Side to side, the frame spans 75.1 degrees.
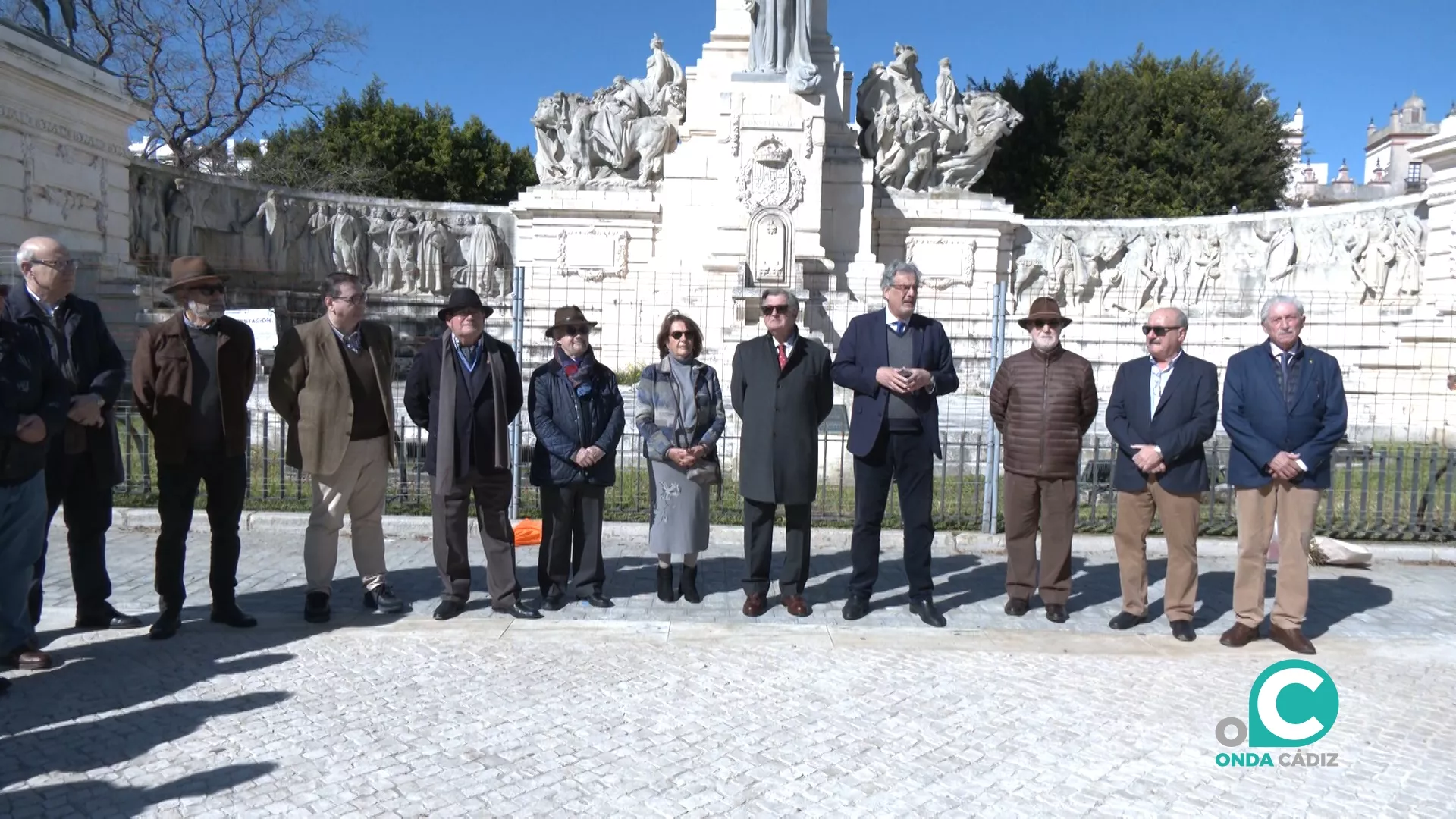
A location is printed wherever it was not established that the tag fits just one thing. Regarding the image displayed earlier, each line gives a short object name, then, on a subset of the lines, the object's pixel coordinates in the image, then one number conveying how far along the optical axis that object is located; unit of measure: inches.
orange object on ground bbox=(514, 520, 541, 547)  297.0
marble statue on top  707.4
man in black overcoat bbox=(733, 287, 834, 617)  219.1
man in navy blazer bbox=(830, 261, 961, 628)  217.6
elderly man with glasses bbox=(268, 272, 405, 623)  203.0
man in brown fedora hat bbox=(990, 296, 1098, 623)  219.5
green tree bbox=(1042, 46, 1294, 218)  1053.2
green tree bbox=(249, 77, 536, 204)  1101.7
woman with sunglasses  223.5
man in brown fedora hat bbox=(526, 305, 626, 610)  219.5
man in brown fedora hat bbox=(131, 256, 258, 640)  192.9
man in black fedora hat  209.6
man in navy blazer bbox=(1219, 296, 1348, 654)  201.5
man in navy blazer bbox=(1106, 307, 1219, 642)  211.2
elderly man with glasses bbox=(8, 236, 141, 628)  179.9
